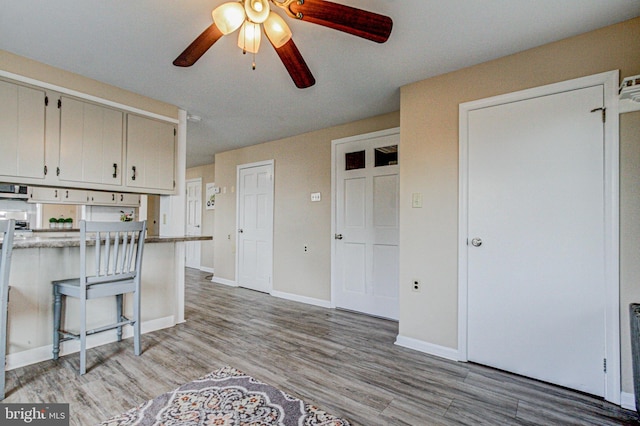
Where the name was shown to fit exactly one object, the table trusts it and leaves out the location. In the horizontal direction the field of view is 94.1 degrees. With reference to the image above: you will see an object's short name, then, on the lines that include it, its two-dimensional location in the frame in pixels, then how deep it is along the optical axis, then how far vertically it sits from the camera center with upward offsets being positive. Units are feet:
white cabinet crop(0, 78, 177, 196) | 7.37 +2.05
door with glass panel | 11.41 -0.34
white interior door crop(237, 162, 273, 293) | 15.38 -0.57
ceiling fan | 4.39 +3.01
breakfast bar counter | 7.34 -2.37
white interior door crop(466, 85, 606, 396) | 6.48 -0.52
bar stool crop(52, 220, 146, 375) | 7.09 -1.73
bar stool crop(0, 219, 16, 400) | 5.94 -1.28
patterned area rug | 5.47 -3.79
